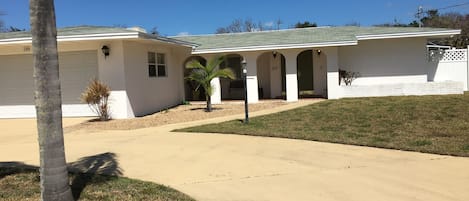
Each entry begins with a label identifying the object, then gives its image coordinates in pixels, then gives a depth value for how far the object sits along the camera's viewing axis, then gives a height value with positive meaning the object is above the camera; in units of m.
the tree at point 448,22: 34.41 +5.63
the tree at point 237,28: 58.78 +7.21
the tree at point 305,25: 44.66 +5.68
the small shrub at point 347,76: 18.19 -0.06
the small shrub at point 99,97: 13.20 -0.46
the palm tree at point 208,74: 14.64 +0.18
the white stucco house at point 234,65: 13.98 +0.55
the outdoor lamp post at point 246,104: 11.03 -0.72
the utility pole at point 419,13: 45.76 +6.65
